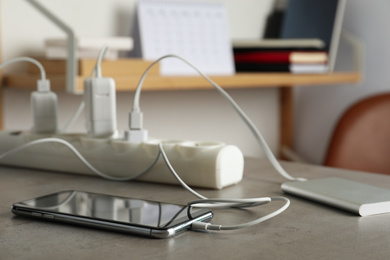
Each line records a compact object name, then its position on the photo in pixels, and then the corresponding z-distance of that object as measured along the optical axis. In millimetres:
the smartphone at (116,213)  711
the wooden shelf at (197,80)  1143
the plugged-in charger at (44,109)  936
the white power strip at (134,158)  840
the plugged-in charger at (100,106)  896
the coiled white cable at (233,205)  718
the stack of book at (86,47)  1143
